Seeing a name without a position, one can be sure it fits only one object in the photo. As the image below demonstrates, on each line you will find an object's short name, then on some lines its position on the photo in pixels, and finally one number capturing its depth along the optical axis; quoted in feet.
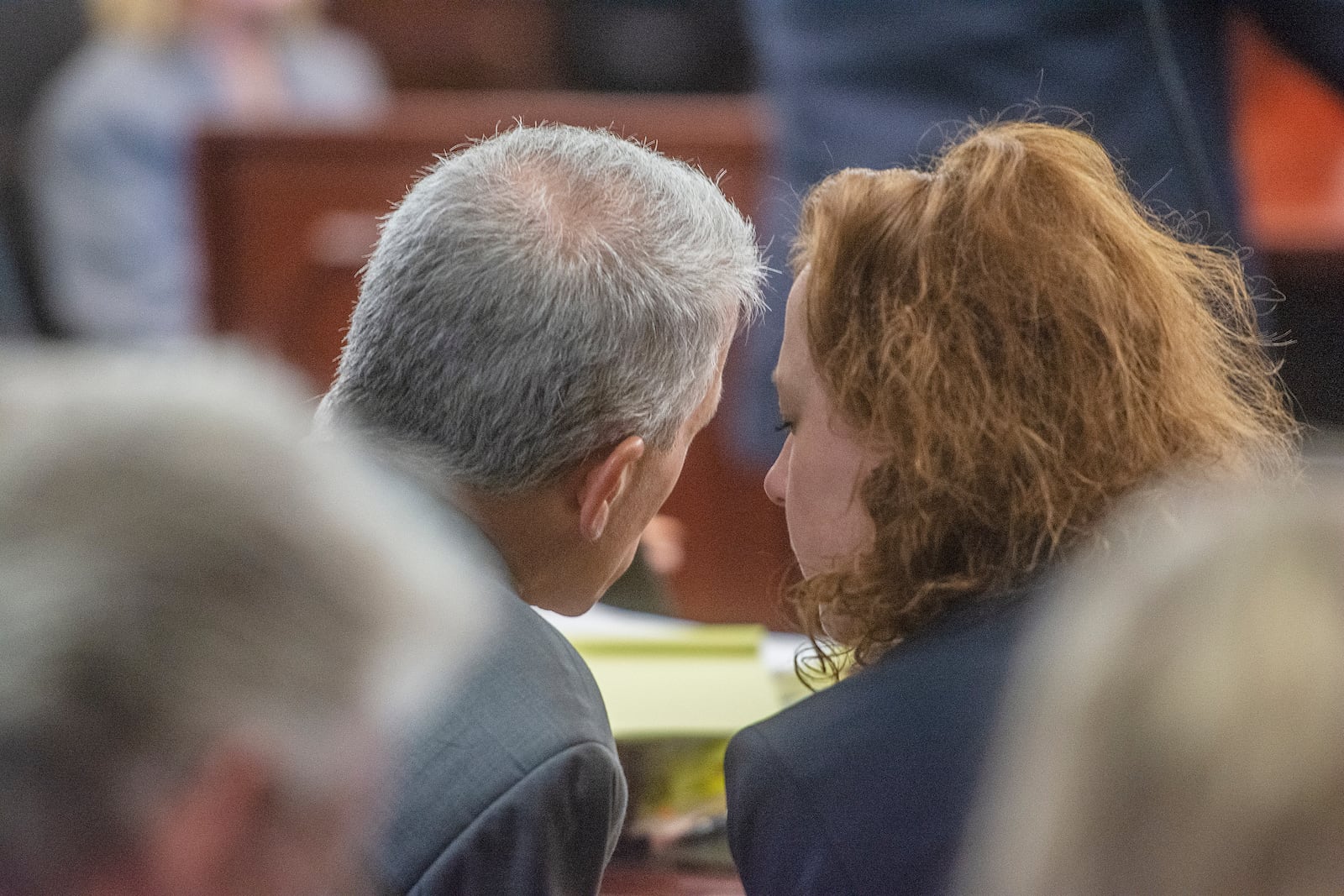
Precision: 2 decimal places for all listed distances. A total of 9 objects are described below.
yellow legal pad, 15.51
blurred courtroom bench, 24.11
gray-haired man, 15.09
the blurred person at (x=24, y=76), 33.12
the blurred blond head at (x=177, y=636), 12.58
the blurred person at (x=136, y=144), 30.95
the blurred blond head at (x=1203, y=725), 12.90
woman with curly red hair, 14.76
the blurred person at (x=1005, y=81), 16.54
